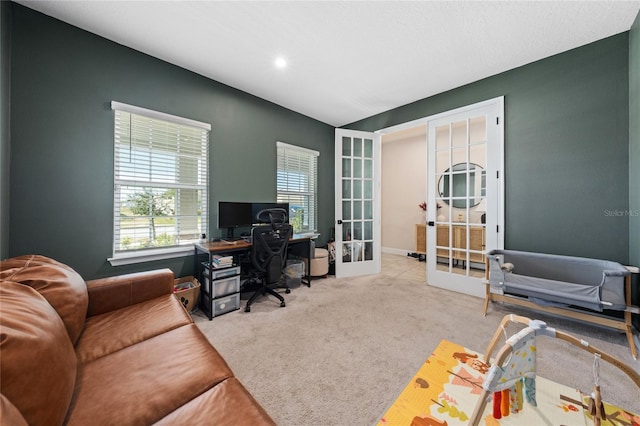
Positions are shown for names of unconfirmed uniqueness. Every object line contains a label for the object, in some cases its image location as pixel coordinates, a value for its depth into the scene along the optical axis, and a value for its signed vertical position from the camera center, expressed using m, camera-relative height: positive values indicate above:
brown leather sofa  0.66 -0.67
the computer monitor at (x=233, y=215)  2.85 -0.02
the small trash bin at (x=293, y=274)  3.33 -0.88
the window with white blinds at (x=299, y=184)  3.68 +0.51
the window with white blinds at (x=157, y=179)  2.30 +0.37
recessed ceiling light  2.50 +1.68
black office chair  2.56 -0.44
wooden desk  2.35 -0.39
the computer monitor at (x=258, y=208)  3.11 +0.08
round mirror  3.06 +0.43
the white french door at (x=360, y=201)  3.89 +0.23
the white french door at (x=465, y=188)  2.83 +0.37
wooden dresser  3.16 -0.38
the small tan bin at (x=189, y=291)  2.37 -0.81
